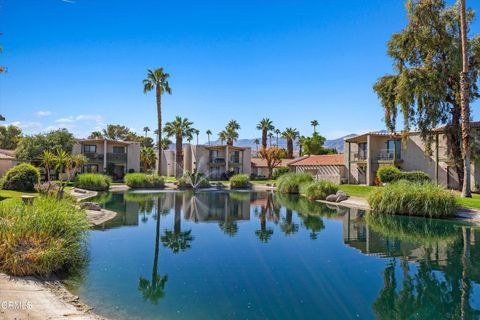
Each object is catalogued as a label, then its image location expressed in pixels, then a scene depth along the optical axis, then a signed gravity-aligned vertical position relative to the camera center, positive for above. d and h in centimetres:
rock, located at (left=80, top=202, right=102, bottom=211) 1906 -195
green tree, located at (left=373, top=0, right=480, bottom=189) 2777 +863
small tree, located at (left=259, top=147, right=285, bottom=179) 6175 +297
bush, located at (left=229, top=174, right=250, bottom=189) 4694 -137
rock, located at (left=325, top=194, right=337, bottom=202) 3000 -216
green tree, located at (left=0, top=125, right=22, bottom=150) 6662 +633
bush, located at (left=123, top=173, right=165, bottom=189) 4169 -121
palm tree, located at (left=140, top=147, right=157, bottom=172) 6700 +263
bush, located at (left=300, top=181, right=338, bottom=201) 3178 -157
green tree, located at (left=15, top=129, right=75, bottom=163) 4319 +332
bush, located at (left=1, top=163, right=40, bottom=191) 2673 -64
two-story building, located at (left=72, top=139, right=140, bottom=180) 5262 +232
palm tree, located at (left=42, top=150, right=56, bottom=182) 2325 +82
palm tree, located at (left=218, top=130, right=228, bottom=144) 7838 +812
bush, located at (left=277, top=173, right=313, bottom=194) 3750 -97
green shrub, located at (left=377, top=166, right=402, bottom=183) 3575 -9
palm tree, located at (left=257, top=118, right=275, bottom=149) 7725 +1002
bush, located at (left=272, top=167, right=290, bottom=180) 6073 +19
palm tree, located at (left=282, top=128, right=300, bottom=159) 7862 +791
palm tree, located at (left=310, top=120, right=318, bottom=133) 9388 +1307
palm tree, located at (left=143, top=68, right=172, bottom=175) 4934 +1207
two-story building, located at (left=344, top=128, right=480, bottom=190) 3622 +180
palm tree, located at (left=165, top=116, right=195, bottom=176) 6356 +742
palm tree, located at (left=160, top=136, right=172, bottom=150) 7869 +639
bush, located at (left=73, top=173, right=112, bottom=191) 3628 -121
